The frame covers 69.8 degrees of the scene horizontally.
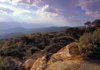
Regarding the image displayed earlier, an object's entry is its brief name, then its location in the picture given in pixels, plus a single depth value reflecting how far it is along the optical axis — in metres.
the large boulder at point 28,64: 5.69
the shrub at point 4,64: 5.43
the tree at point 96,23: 18.77
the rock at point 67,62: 3.72
